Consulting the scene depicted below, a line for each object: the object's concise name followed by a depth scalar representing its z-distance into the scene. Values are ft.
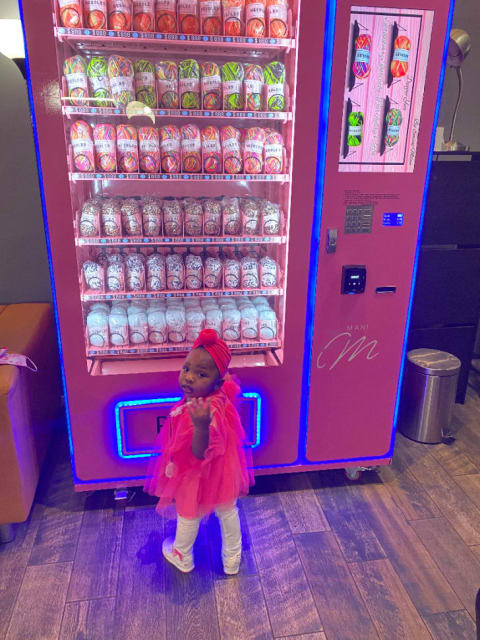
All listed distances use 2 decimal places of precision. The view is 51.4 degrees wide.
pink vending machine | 6.95
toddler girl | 6.31
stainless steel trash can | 10.39
